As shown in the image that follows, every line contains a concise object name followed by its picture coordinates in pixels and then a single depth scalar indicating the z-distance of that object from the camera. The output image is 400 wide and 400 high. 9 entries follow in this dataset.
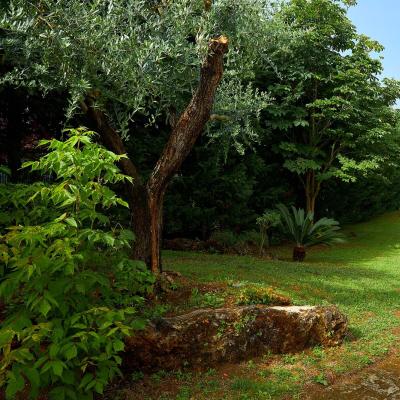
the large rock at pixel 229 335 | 5.14
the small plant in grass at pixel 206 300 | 6.21
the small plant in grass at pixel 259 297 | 6.24
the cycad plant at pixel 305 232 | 13.96
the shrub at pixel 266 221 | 13.82
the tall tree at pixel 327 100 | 16.80
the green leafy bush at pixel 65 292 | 3.33
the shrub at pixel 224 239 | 13.89
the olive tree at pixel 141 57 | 5.70
